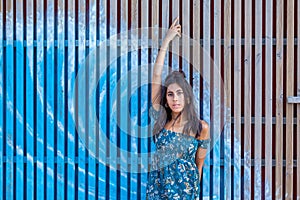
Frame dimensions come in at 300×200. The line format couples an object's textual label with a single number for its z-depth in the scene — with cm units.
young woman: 360
